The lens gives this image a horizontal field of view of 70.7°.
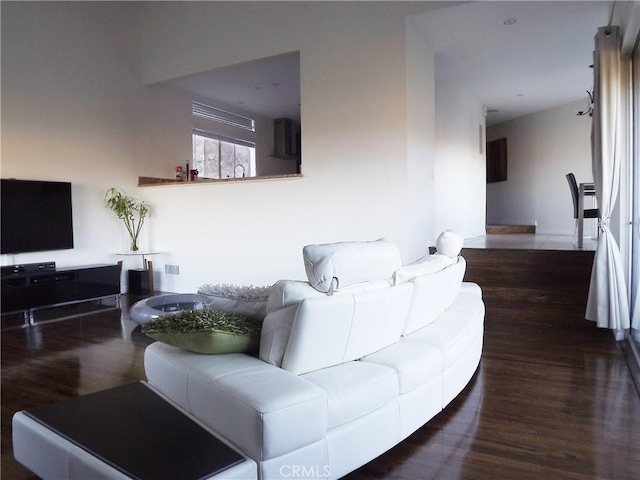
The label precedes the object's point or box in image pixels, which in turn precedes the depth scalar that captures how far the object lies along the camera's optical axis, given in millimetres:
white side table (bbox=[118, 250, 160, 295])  6211
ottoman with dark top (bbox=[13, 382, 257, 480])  1319
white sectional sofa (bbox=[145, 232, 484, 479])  1443
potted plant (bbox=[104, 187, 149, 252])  5977
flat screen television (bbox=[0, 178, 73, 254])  4891
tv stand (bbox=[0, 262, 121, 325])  4621
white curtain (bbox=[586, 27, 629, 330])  3580
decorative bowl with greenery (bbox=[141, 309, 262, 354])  1745
